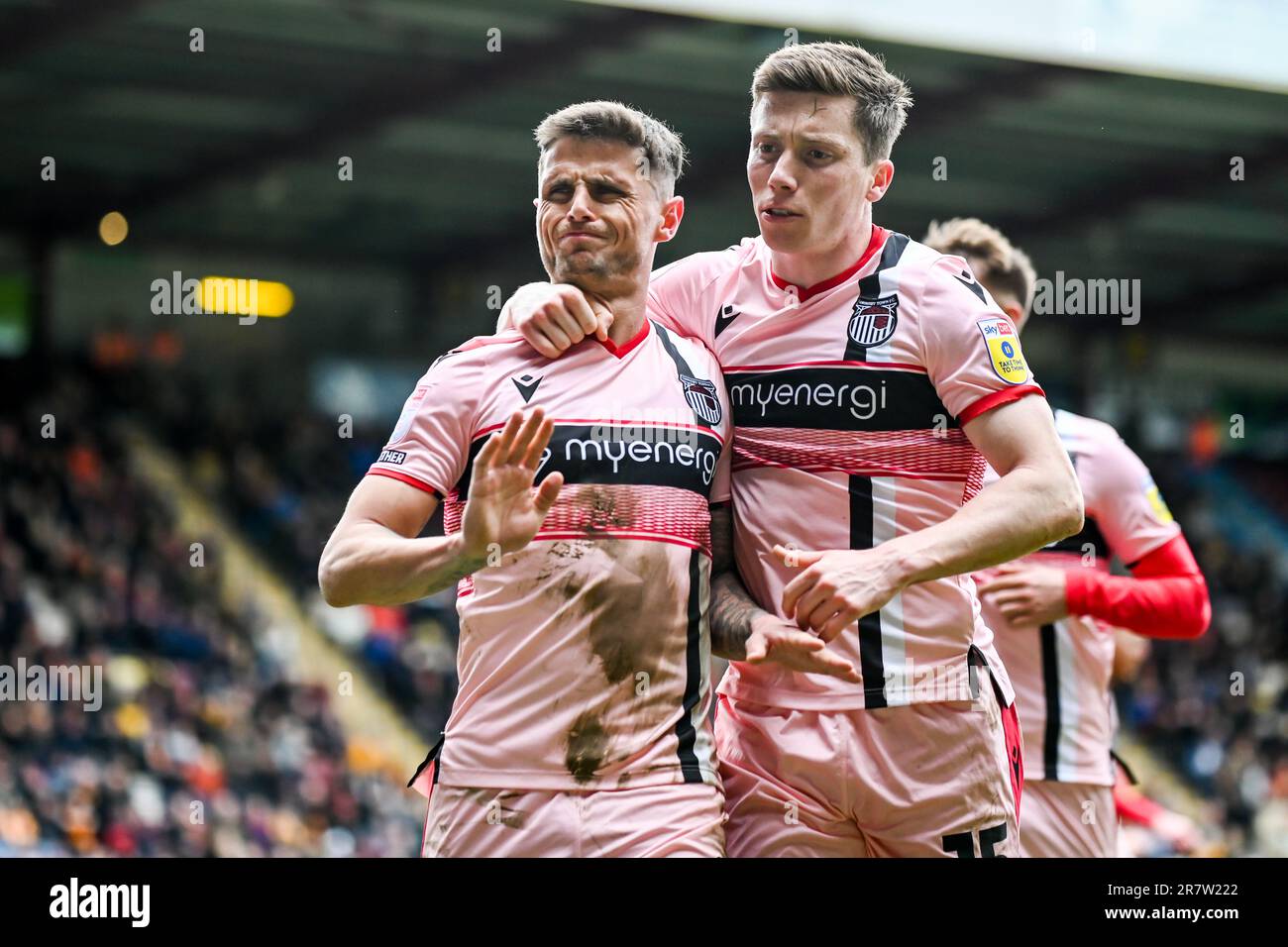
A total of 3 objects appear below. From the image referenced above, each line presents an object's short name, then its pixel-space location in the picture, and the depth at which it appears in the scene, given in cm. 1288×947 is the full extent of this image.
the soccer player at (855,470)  327
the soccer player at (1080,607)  468
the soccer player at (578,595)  312
